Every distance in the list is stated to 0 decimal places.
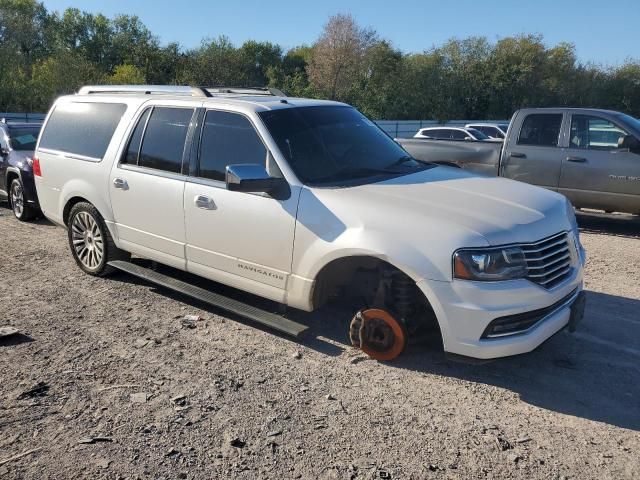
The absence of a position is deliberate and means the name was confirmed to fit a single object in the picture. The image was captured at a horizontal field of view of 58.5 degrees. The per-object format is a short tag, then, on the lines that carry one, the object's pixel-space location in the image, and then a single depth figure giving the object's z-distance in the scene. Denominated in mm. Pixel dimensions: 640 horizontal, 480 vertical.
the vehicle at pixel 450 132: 20828
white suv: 3617
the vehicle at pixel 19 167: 9367
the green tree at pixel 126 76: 37662
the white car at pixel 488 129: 24825
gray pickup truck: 8586
